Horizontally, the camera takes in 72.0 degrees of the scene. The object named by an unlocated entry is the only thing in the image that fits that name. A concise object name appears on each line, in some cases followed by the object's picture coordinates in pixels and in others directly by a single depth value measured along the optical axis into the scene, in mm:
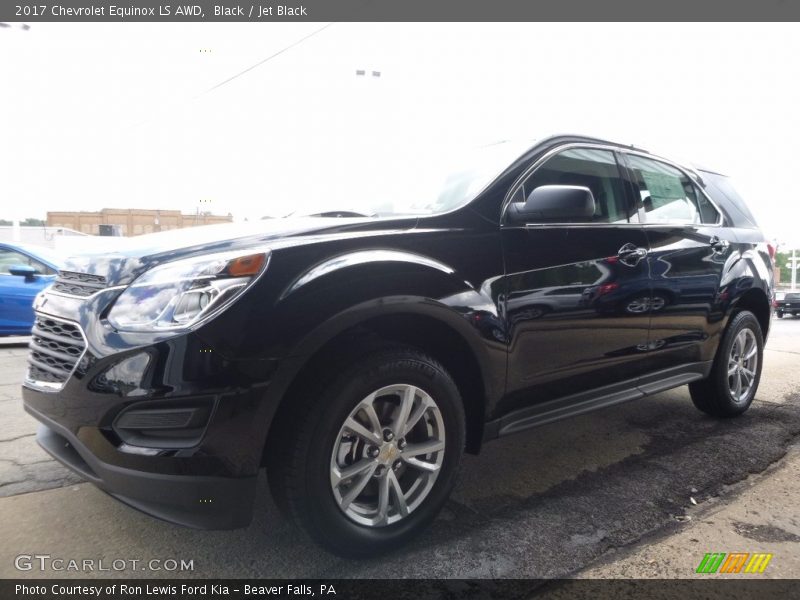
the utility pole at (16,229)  18000
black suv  1729
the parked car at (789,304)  25516
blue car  6688
